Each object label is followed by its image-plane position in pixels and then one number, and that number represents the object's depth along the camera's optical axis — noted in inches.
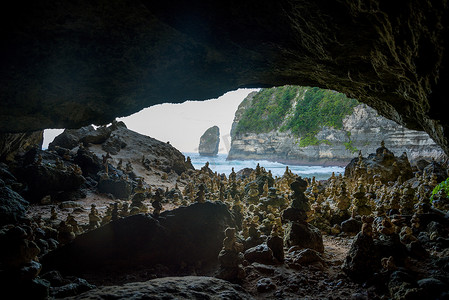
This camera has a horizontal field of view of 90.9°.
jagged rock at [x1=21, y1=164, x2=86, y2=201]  333.4
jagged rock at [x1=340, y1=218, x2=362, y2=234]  238.2
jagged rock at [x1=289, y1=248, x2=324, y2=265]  163.9
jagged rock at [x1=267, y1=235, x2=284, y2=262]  168.7
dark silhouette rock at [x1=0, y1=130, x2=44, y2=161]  331.6
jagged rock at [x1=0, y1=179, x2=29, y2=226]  203.0
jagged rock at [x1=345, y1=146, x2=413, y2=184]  471.5
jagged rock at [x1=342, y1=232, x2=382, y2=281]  133.2
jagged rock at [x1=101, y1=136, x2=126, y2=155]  633.6
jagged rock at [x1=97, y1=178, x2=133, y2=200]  410.9
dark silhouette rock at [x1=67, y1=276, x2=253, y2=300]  90.8
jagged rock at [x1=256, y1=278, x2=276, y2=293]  131.7
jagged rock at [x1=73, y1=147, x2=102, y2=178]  457.7
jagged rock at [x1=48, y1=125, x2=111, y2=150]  601.0
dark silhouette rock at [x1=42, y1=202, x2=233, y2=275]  156.6
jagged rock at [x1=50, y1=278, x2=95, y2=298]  105.0
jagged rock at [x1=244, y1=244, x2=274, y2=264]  164.9
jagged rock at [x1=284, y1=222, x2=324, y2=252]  189.3
